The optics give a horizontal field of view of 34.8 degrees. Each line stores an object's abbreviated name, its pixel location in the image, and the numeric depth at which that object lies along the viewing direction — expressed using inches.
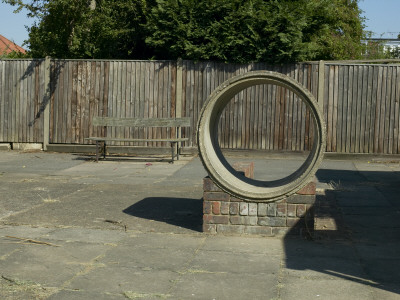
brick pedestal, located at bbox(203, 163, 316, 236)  282.8
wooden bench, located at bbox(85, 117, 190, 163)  571.5
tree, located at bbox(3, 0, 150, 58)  685.9
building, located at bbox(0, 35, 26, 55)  2101.1
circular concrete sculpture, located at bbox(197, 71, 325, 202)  283.0
